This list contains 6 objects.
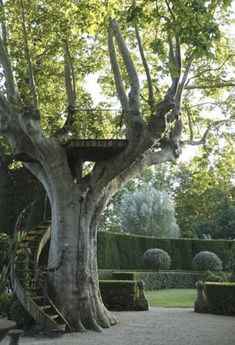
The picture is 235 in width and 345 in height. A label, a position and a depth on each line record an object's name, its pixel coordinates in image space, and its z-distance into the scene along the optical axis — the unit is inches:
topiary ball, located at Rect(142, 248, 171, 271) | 1093.1
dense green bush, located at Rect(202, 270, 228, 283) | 714.8
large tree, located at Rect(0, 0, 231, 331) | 453.7
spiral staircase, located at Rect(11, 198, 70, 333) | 423.5
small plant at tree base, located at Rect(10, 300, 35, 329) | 450.3
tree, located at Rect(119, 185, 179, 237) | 1708.9
